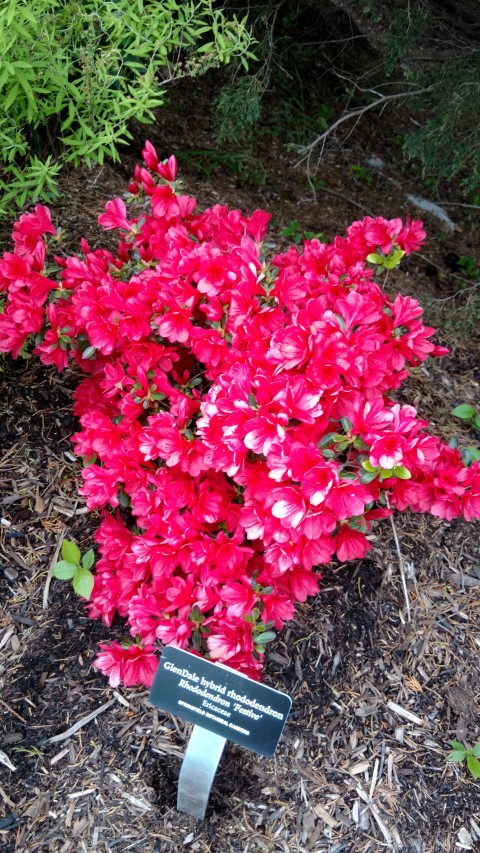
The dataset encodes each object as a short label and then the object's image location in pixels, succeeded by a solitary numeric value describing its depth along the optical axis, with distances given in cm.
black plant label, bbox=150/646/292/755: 150
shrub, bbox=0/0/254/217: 193
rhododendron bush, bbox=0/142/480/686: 153
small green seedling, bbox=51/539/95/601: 187
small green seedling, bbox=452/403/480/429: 264
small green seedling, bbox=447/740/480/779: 196
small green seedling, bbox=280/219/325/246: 337
